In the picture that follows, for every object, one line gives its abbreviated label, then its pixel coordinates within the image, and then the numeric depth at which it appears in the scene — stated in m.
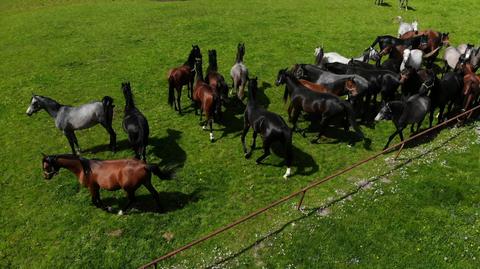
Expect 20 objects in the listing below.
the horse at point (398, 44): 18.58
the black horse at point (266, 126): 11.32
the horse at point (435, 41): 20.81
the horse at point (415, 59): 17.82
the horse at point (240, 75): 16.33
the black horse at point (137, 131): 11.52
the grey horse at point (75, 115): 12.75
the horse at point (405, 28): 24.42
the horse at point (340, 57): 18.22
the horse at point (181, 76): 15.45
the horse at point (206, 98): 13.44
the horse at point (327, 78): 14.41
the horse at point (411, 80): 14.41
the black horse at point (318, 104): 12.73
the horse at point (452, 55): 19.05
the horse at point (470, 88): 14.34
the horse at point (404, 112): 12.68
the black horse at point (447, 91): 13.89
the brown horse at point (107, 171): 9.57
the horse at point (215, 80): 14.72
